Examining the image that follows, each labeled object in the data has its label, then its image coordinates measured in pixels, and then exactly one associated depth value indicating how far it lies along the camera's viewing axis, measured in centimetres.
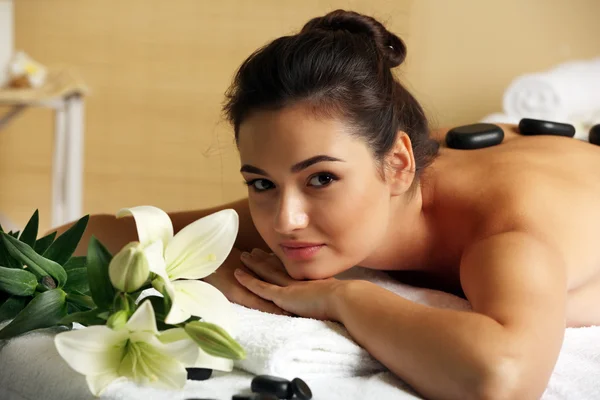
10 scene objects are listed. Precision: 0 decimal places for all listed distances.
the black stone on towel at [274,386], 112
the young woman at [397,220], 120
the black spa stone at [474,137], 155
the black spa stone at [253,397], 109
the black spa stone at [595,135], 163
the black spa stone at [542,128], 160
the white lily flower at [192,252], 110
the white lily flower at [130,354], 107
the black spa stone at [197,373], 115
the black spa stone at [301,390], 112
